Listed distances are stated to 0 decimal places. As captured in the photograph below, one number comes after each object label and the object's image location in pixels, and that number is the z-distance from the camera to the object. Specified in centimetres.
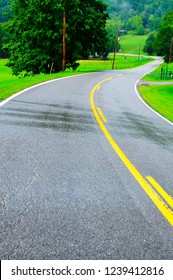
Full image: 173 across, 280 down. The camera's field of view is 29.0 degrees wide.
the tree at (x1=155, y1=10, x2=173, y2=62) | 10194
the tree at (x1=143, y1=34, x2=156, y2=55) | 17700
